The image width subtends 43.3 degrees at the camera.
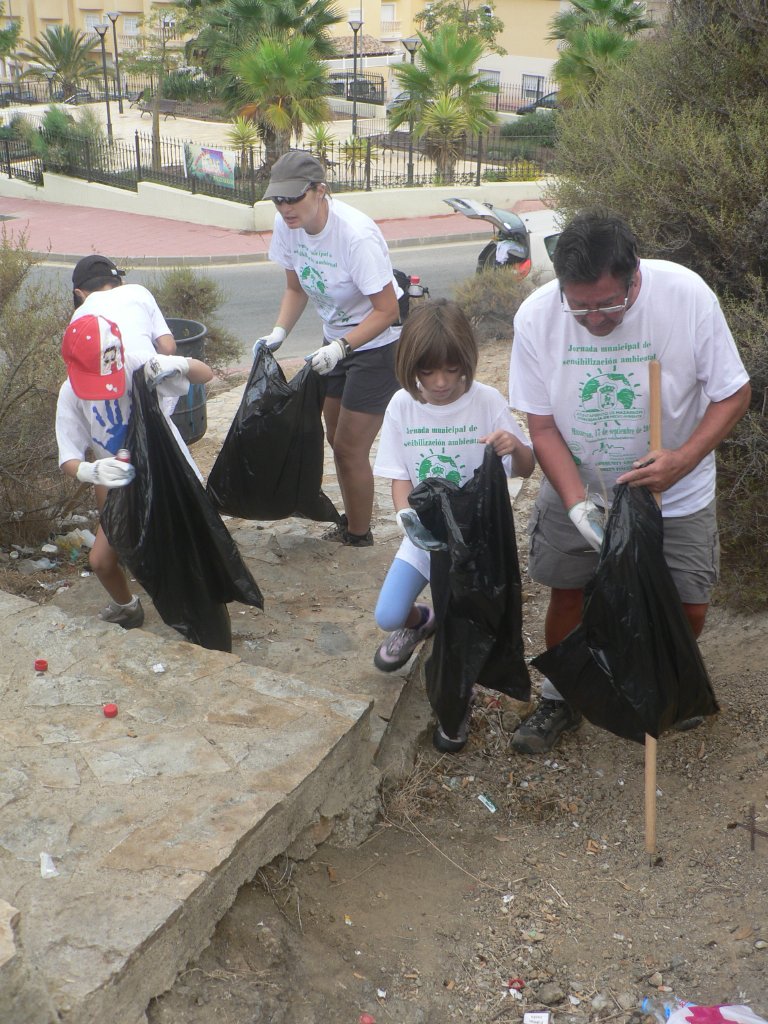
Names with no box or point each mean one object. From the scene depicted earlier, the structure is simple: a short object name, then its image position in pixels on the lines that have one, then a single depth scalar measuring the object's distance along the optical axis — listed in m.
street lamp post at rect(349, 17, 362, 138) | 22.80
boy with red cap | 3.22
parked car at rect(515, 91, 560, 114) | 27.78
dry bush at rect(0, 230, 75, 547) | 4.57
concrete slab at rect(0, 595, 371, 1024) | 1.91
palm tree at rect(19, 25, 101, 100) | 34.25
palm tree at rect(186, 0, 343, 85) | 19.42
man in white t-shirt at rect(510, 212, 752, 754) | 2.45
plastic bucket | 6.21
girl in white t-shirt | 2.82
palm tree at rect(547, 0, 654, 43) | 19.98
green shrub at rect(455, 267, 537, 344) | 8.99
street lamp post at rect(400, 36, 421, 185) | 19.17
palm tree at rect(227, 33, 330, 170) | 17.23
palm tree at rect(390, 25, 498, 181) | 18.39
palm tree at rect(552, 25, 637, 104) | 17.64
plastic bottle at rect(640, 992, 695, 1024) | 2.20
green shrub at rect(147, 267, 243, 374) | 8.34
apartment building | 35.03
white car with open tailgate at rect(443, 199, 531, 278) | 10.05
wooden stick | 2.47
